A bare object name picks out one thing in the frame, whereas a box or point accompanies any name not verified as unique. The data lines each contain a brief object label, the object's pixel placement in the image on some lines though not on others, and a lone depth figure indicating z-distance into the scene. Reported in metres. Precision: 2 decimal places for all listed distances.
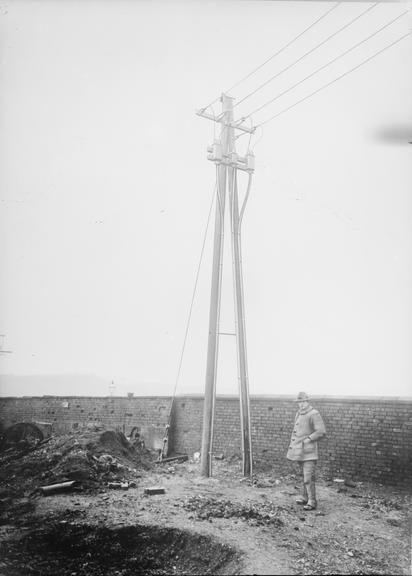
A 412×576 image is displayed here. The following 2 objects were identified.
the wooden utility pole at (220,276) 8.56
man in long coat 6.41
